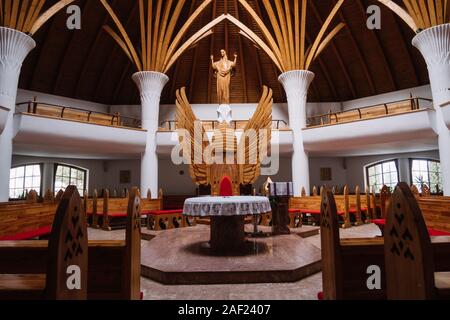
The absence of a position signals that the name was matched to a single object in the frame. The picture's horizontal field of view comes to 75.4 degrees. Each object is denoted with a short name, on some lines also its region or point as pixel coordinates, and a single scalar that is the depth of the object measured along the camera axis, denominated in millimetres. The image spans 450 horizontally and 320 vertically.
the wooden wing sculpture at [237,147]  6027
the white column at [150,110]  12180
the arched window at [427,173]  14188
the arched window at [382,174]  15062
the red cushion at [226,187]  6039
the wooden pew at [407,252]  1220
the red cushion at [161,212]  7715
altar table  3947
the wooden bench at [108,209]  8734
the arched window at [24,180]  14031
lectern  6059
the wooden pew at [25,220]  4234
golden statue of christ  8164
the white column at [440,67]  8820
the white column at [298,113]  12070
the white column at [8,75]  8539
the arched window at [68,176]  15117
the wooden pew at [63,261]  1255
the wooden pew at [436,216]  3995
